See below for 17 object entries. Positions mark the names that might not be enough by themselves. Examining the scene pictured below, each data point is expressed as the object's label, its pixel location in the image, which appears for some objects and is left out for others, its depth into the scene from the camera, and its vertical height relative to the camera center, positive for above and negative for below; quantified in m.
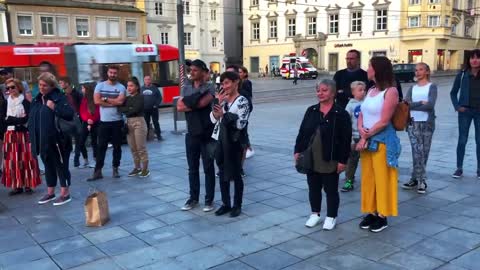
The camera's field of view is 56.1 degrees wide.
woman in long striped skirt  6.26 -0.91
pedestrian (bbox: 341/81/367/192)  5.85 -0.67
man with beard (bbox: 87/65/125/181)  7.02 -0.58
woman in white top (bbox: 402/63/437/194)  5.93 -0.65
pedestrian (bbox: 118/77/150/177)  7.27 -0.83
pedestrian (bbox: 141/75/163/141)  10.31 -0.59
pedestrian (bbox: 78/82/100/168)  8.07 -0.75
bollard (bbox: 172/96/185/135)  11.97 -1.12
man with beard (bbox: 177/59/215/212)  5.27 -0.59
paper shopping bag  4.90 -1.44
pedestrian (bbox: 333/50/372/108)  6.33 -0.07
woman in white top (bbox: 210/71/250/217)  5.01 -0.59
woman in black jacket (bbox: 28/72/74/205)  5.64 -0.65
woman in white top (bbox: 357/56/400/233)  4.43 -0.75
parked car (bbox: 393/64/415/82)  36.78 -0.12
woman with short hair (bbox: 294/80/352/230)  4.49 -0.69
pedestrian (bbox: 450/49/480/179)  6.41 -0.44
